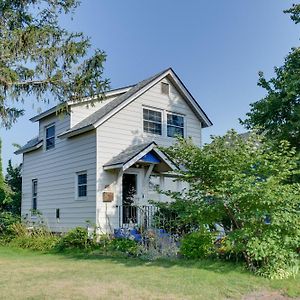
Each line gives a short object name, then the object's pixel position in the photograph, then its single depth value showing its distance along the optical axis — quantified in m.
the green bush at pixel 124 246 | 11.05
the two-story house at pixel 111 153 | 14.38
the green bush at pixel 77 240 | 12.99
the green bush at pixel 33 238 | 14.05
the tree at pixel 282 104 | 13.50
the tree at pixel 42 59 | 9.22
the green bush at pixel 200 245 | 9.29
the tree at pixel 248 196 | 7.77
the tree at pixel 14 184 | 20.78
